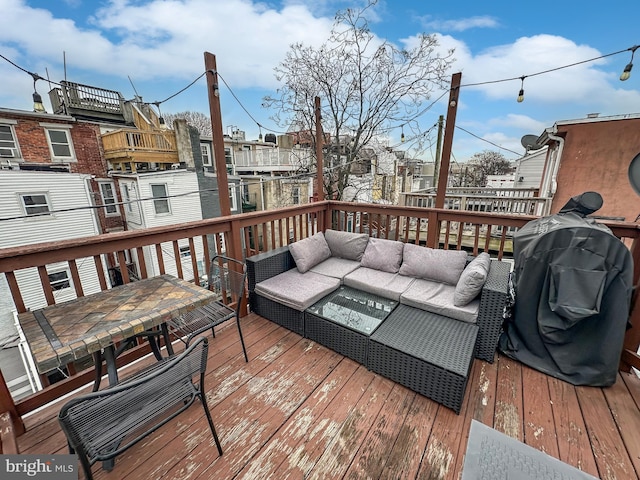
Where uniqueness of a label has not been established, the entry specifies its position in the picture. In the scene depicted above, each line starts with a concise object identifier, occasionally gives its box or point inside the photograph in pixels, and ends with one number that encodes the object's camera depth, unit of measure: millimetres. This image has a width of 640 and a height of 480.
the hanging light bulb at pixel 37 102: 3045
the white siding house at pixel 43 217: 6406
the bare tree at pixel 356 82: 4648
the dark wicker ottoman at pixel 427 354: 1736
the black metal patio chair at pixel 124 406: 892
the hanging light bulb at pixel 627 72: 3041
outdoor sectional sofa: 1873
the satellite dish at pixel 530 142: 7629
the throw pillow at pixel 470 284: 2174
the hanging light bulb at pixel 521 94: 3462
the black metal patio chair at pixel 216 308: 2020
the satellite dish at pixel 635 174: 2180
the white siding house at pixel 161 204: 8594
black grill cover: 1822
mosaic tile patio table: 1221
